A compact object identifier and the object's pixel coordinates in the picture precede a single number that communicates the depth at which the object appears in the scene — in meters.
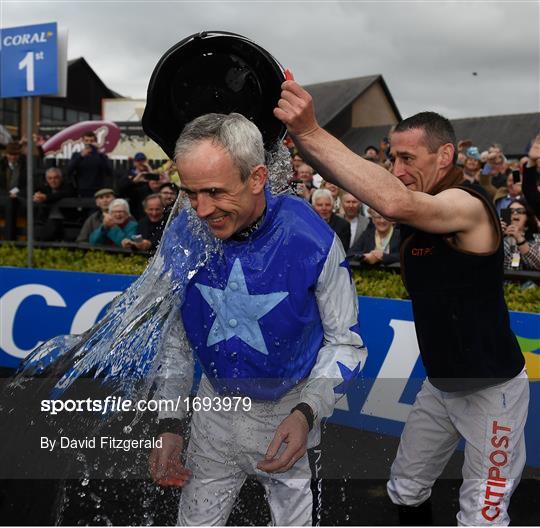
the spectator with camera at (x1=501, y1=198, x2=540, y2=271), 5.64
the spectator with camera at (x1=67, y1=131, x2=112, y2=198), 11.38
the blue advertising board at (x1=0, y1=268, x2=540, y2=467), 4.39
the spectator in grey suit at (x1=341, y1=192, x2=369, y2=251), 7.26
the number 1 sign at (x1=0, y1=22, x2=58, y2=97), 7.01
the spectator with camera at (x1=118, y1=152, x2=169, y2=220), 10.27
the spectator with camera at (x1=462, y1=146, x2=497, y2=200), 8.35
